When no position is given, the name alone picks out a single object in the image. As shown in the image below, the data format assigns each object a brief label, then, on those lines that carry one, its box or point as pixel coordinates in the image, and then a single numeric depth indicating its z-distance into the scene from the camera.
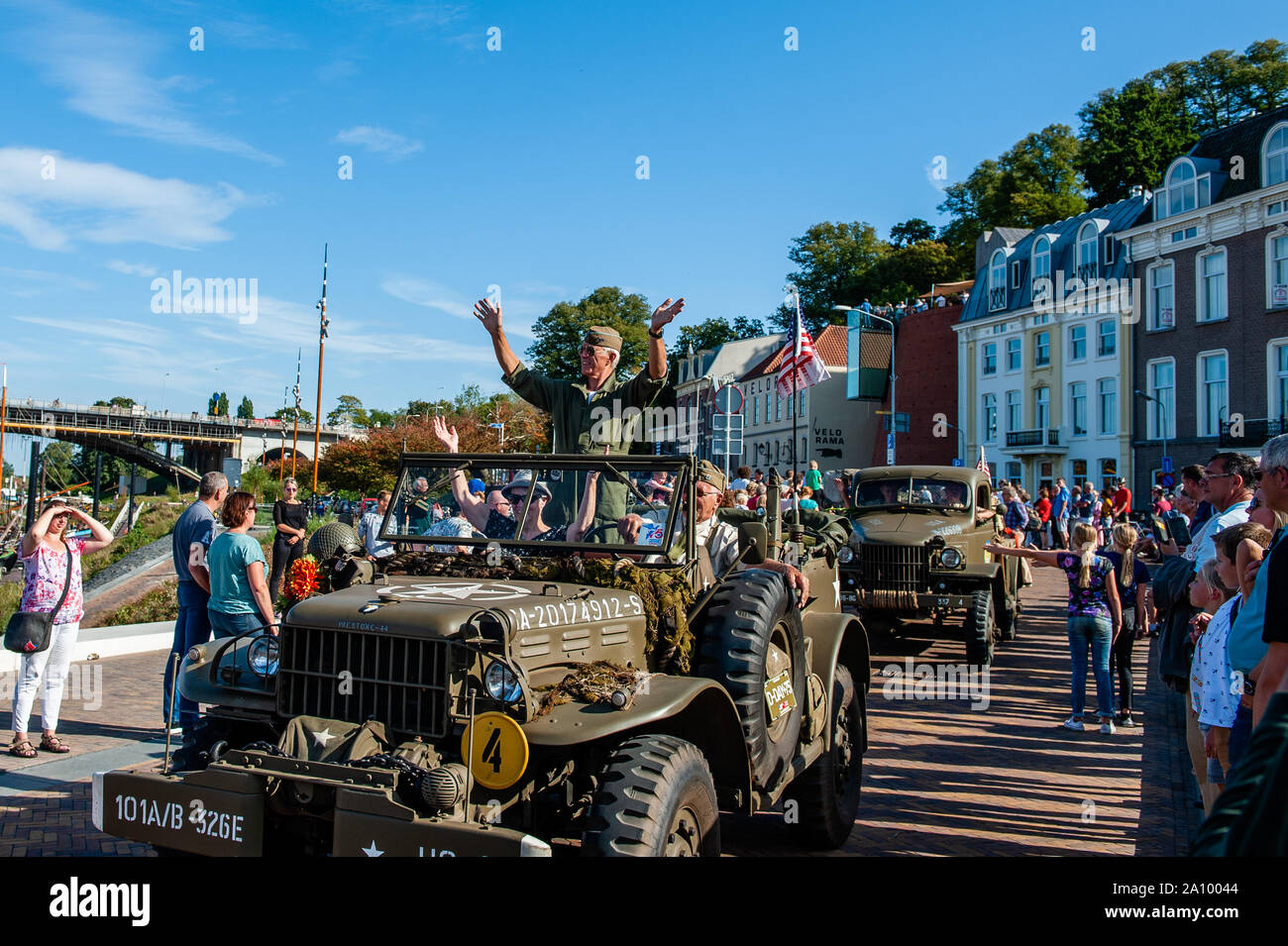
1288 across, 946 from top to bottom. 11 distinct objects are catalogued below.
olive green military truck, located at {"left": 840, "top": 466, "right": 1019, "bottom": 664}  11.38
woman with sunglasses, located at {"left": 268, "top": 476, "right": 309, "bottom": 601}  9.52
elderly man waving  5.52
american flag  19.94
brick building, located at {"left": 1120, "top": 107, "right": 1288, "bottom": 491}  28.98
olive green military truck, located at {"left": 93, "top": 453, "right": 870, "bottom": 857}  3.25
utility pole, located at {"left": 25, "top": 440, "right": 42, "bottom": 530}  18.98
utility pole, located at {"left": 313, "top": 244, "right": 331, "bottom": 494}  27.83
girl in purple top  8.23
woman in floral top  6.80
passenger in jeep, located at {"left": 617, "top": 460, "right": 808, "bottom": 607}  5.00
